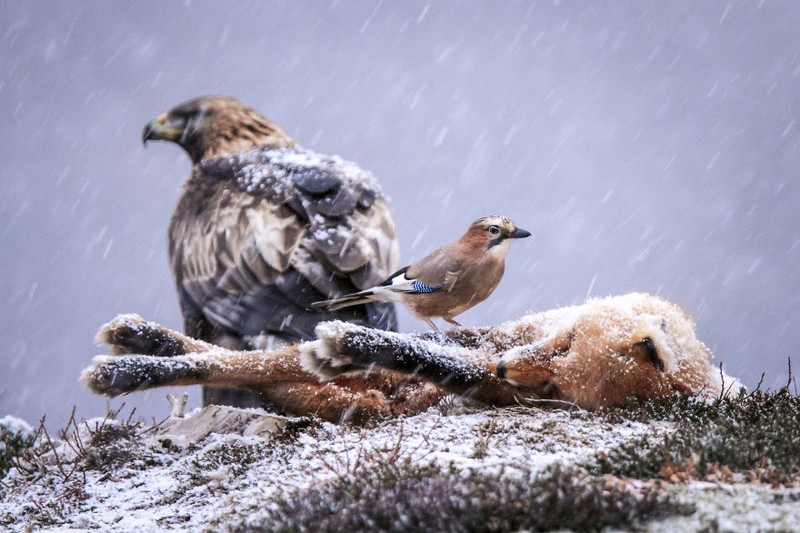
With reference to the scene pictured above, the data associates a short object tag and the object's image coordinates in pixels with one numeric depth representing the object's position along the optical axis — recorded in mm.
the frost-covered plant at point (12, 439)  11877
